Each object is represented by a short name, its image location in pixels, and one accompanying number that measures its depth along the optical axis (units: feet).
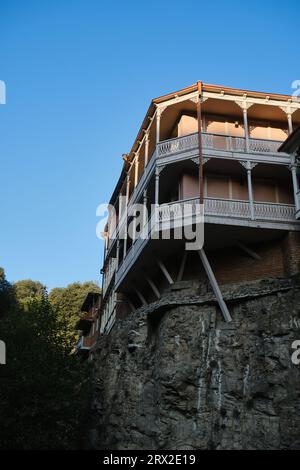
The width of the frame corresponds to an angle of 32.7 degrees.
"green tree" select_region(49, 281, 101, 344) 199.12
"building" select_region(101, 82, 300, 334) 74.54
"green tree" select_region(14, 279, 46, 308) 208.64
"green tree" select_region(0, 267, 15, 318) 165.98
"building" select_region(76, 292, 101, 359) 137.55
